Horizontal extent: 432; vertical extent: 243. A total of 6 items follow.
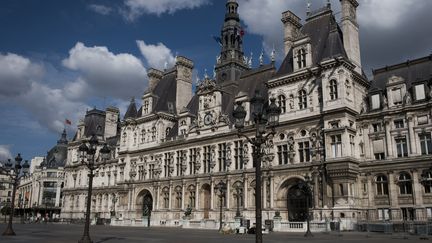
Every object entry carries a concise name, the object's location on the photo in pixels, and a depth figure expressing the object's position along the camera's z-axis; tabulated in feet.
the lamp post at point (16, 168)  100.01
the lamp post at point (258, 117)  53.47
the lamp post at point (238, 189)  155.65
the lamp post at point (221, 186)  131.54
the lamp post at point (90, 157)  72.43
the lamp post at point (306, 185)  123.10
